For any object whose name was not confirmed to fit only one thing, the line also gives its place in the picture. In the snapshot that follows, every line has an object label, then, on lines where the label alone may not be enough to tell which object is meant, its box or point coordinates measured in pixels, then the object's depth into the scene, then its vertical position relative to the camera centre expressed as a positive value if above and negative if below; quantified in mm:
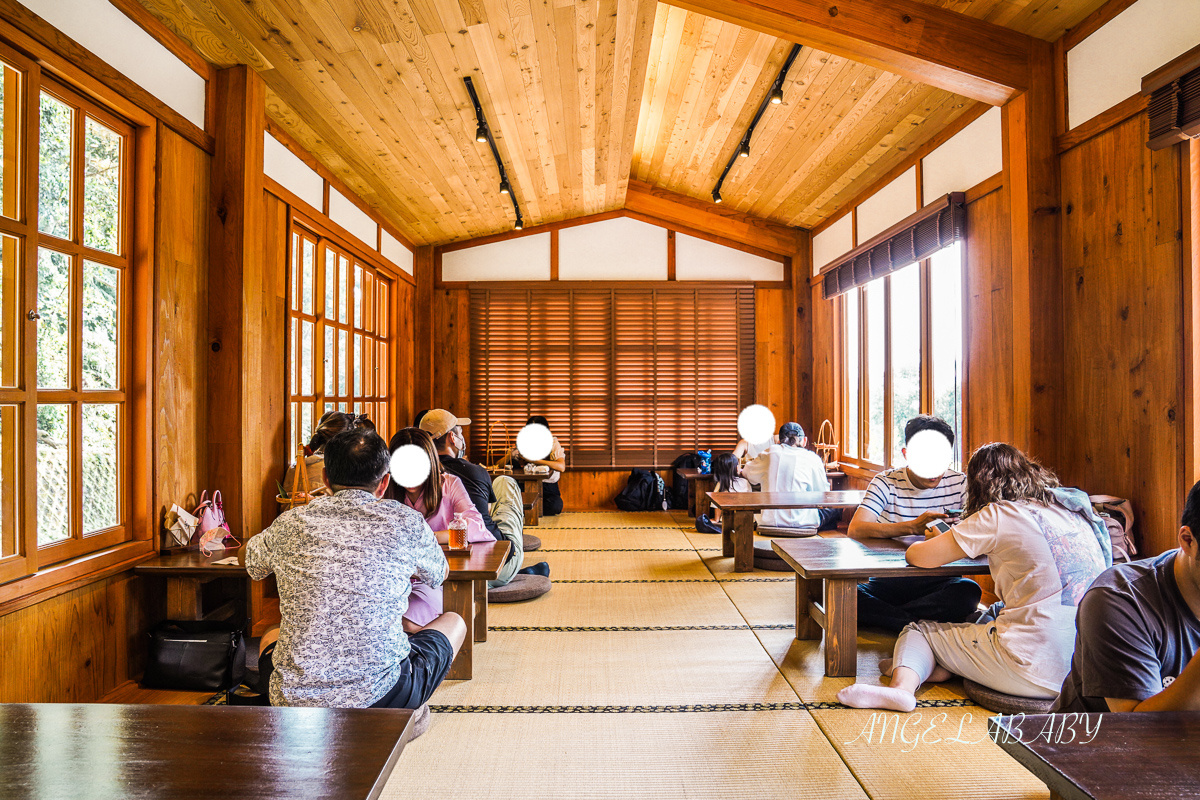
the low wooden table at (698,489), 6602 -862
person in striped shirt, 3070 -575
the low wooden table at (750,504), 4207 -642
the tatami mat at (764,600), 3517 -1114
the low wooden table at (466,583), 2574 -721
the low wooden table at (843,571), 2613 -654
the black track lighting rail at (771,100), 4077 +2048
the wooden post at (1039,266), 3398 +676
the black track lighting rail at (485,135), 4073 +1863
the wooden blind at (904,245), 4312 +1170
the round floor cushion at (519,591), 3752 -1047
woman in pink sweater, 2941 -415
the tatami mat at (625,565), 4344 -1107
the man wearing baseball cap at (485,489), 3424 -474
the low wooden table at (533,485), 6312 -771
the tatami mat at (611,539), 5301 -1120
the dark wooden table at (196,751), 1039 -583
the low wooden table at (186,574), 2775 -696
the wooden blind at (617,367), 7523 +404
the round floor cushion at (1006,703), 2365 -1067
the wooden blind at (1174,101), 2551 +1163
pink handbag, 3031 -563
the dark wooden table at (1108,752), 1024 -579
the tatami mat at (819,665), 2604 -1119
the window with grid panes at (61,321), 2279 +316
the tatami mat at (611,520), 6359 -1139
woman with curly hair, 2305 -569
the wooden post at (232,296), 3314 +535
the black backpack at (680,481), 7273 -852
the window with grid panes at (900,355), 4590 +361
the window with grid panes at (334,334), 4348 +533
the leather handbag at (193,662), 2717 -1027
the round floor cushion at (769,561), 4504 -1062
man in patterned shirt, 1806 -481
